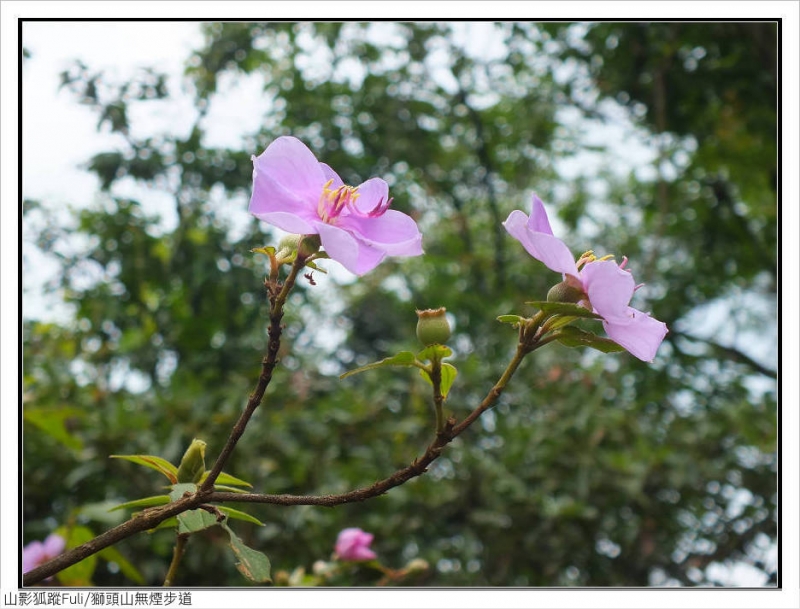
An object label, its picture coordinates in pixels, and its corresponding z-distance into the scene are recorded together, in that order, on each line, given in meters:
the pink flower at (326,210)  0.39
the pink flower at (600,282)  0.41
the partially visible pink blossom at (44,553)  0.98
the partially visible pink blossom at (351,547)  1.01
